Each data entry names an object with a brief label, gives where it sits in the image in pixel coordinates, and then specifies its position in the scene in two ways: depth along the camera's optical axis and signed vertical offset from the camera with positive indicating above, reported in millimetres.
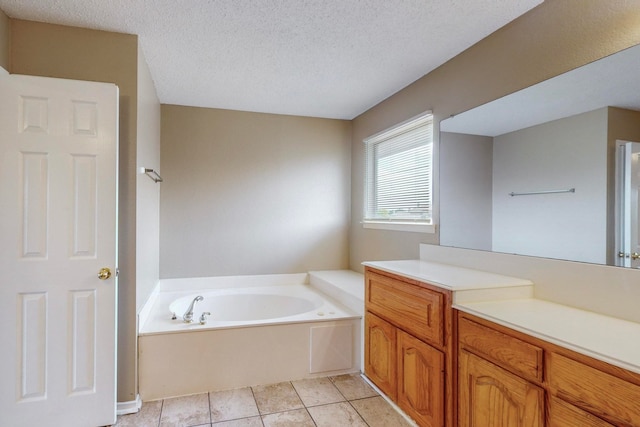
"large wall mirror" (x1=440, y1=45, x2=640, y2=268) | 1470 +230
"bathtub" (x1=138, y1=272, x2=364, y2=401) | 2340 -970
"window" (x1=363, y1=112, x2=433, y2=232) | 2785 +323
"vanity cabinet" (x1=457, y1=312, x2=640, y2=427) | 1034 -580
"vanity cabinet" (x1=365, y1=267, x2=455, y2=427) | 1710 -733
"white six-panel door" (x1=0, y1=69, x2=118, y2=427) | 1843 -219
